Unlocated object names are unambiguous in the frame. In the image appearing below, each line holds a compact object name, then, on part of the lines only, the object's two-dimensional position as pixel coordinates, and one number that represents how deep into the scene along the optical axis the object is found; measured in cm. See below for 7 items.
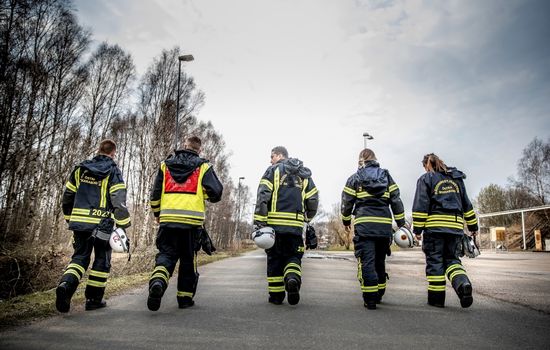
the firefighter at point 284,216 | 520
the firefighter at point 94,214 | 481
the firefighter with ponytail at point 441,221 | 510
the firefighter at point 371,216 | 509
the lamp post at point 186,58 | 1792
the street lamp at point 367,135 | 2541
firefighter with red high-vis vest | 483
